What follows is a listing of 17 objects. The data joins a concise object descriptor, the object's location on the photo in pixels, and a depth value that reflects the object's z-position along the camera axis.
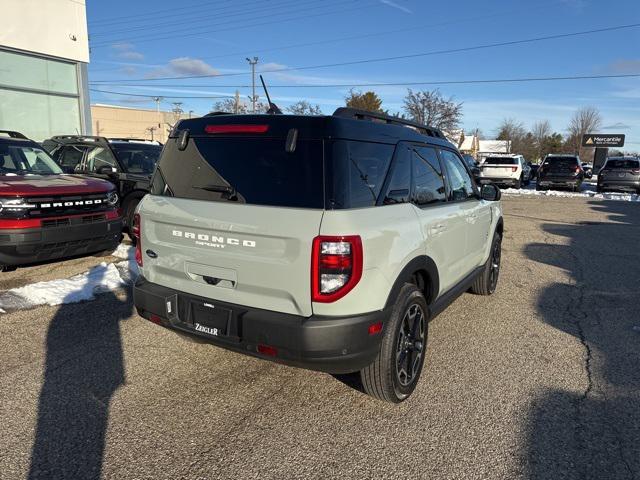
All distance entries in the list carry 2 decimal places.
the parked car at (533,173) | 33.70
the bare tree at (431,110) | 47.22
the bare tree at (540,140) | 77.88
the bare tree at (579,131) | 71.88
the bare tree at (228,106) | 63.08
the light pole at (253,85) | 50.12
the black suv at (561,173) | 22.50
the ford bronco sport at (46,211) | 5.36
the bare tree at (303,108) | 48.12
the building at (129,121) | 73.38
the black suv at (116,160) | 8.38
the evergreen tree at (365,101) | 43.91
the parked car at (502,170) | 23.75
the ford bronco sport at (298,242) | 2.70
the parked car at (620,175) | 20.86
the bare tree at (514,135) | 77.81
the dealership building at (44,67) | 14.49
